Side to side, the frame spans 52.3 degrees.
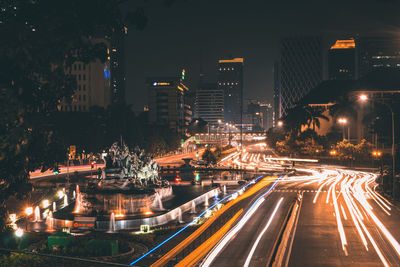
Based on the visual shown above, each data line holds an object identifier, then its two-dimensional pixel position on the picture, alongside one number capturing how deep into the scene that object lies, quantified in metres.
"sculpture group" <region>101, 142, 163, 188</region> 34.24
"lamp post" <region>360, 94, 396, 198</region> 37.10
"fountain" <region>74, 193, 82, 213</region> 31.72
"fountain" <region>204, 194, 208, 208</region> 36.97
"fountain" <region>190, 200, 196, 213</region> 33.45
